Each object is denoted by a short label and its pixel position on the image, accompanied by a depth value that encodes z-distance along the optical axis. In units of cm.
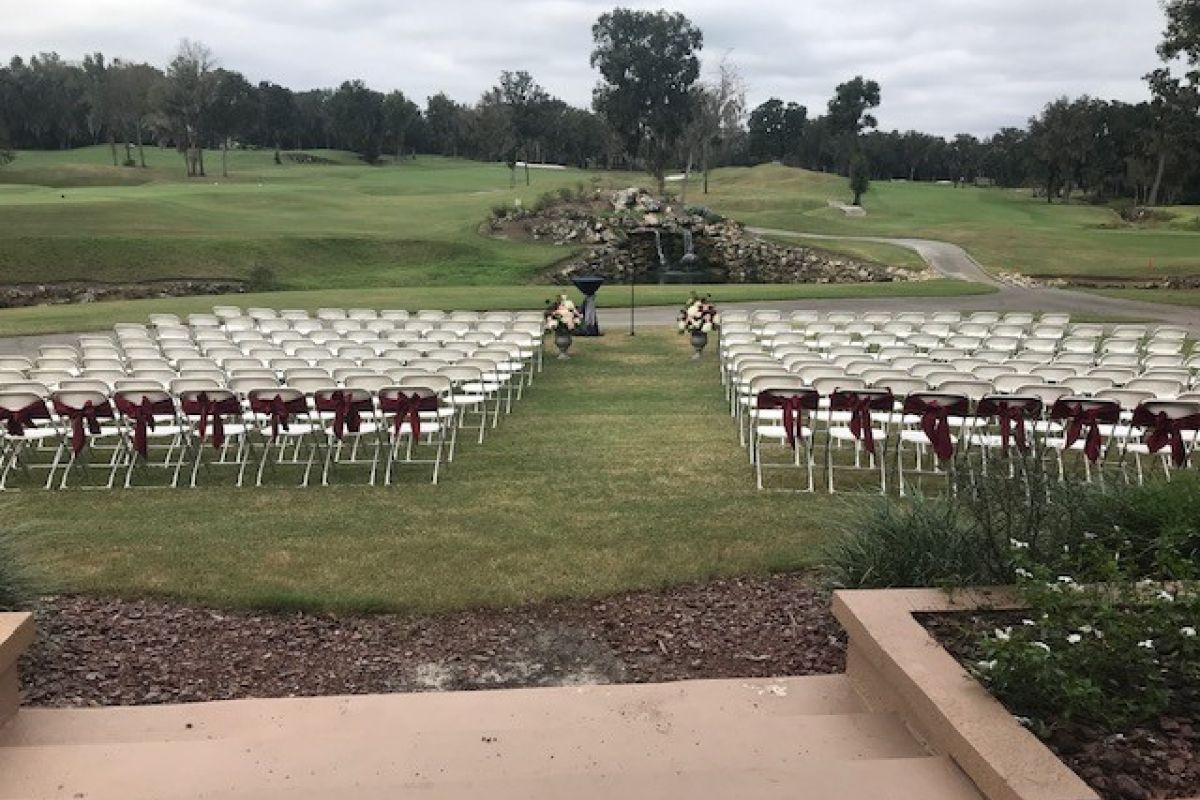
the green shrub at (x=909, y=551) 537
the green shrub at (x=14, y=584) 527
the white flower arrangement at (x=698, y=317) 1914
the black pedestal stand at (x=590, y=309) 2144
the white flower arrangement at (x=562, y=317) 1891
